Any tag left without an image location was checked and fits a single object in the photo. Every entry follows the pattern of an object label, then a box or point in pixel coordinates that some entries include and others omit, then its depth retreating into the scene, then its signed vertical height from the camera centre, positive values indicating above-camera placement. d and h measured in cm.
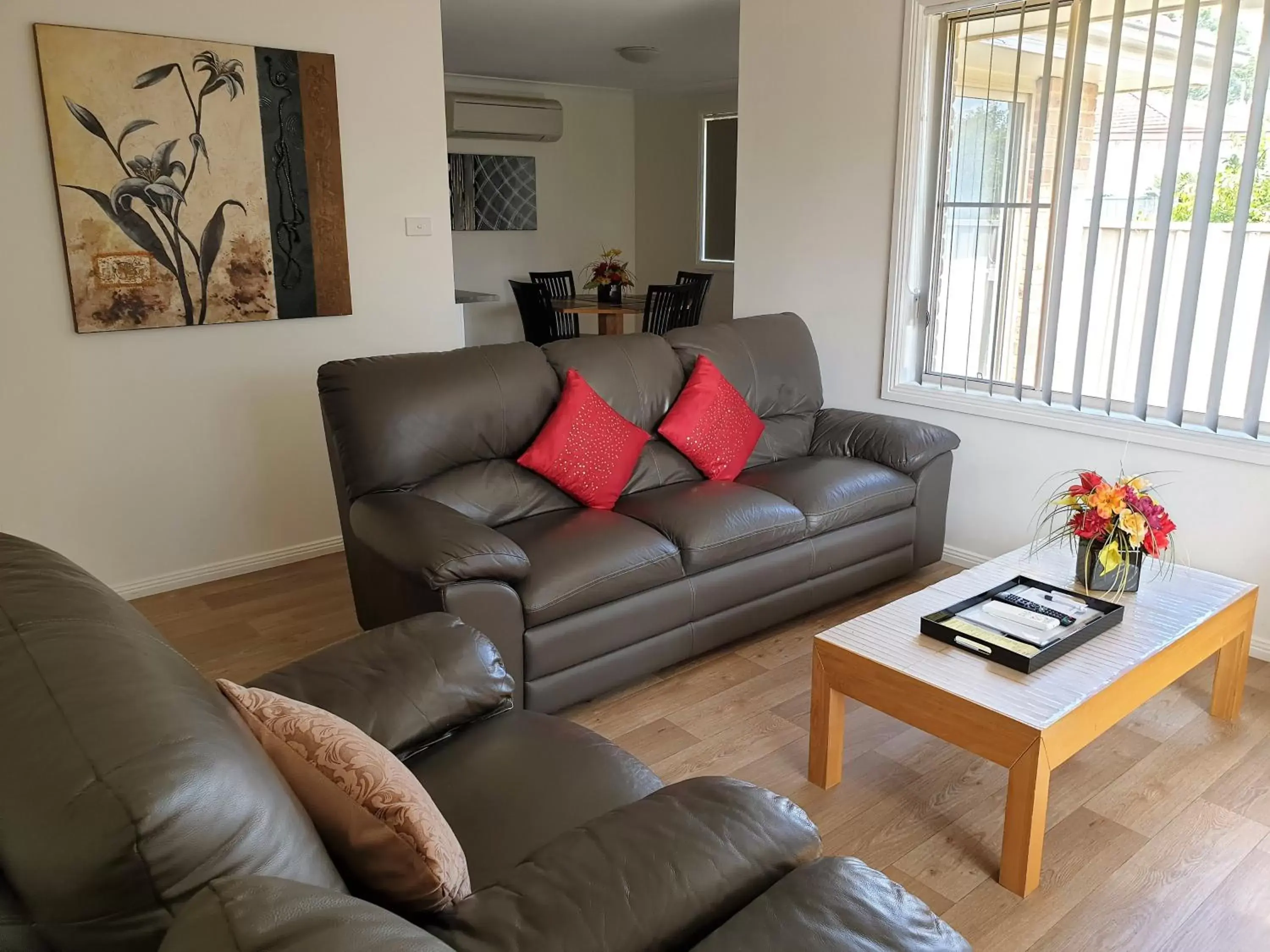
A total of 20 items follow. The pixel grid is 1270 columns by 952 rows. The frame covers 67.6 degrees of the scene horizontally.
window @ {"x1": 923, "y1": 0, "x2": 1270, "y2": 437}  303 +9
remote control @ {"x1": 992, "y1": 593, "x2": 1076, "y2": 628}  237 -93
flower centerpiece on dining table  714 -33
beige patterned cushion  119 -72
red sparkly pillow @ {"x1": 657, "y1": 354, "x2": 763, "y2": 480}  346 -68
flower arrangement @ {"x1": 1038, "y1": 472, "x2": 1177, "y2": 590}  249 -75
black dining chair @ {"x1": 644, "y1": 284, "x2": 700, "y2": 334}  652 -47
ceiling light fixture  612 +116
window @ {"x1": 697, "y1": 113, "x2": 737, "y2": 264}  798 +40
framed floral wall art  327 +21
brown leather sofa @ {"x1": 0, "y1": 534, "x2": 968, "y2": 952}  86 -68
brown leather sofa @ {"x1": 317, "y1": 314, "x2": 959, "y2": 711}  259 -86
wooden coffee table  201 -100
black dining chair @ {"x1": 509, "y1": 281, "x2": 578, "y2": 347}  696 -58
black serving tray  219 -94
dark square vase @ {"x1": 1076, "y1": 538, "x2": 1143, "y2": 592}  255 -89
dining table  663 -49
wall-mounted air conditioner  707 +89
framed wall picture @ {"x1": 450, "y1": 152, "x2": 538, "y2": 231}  754 +35
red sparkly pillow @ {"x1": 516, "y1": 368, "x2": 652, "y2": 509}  312 -69
